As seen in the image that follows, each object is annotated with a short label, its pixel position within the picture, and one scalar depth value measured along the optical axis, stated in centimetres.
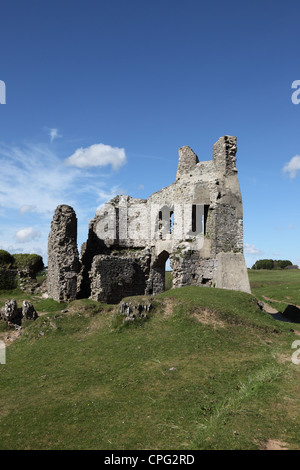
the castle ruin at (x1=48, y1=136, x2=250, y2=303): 2072
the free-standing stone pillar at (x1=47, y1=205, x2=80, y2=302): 2136
